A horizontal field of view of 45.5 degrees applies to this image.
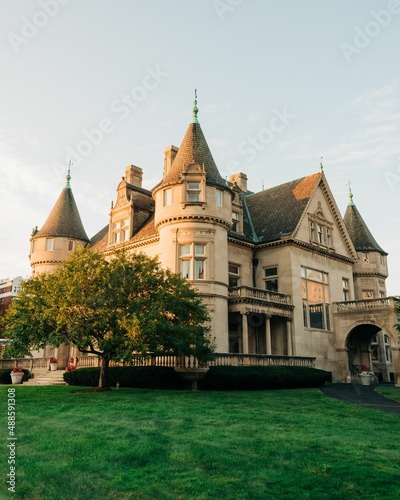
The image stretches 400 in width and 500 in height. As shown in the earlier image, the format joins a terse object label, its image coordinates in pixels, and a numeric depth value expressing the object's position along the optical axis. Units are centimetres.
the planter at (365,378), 3293
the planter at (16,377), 3219
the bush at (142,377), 2466
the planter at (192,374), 2465
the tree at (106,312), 2086
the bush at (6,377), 3362
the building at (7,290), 9412
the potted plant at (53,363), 3469
